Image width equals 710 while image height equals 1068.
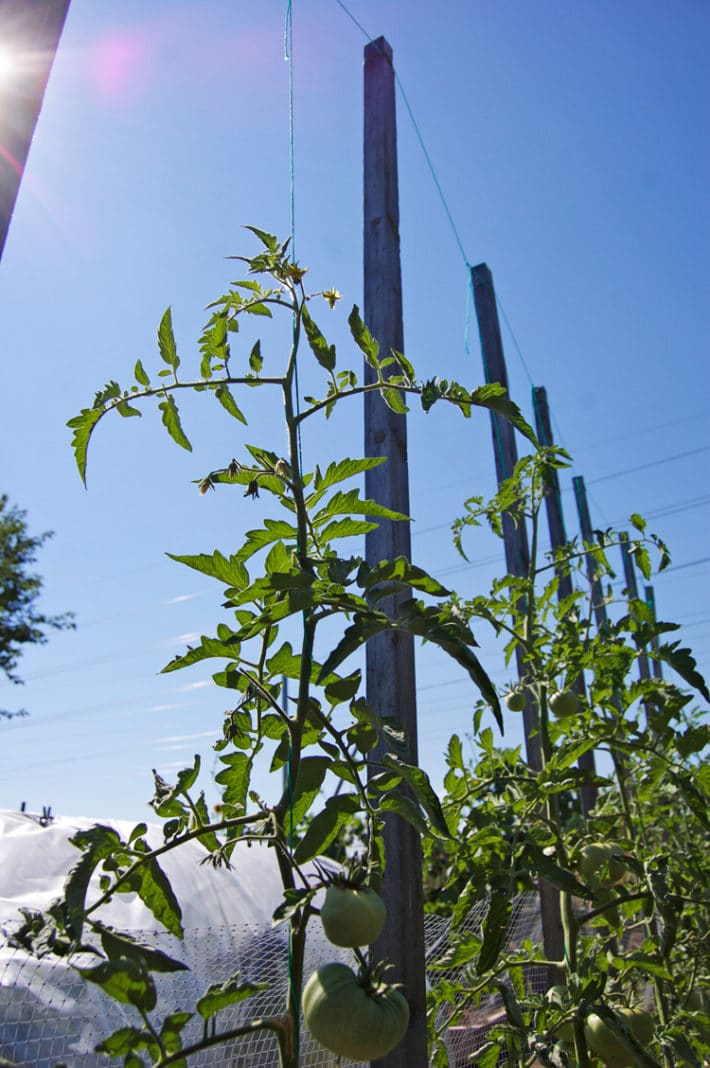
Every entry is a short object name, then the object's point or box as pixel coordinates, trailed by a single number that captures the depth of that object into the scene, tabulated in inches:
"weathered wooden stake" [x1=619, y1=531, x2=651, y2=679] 437.4
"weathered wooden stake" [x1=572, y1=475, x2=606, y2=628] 302.4
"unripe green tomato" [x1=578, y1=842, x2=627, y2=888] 67.9
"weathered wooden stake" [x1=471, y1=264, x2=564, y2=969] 96.7
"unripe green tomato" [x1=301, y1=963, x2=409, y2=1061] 27.1
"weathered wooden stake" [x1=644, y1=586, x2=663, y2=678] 392.2
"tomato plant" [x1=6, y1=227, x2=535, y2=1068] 27.2
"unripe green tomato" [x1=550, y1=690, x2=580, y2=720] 79.4
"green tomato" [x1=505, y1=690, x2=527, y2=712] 91.4
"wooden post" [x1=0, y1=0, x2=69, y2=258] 34.3
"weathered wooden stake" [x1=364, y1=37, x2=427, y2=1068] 52.9
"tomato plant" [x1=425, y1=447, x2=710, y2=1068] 53.5
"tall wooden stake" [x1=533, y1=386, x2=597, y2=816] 153.1
